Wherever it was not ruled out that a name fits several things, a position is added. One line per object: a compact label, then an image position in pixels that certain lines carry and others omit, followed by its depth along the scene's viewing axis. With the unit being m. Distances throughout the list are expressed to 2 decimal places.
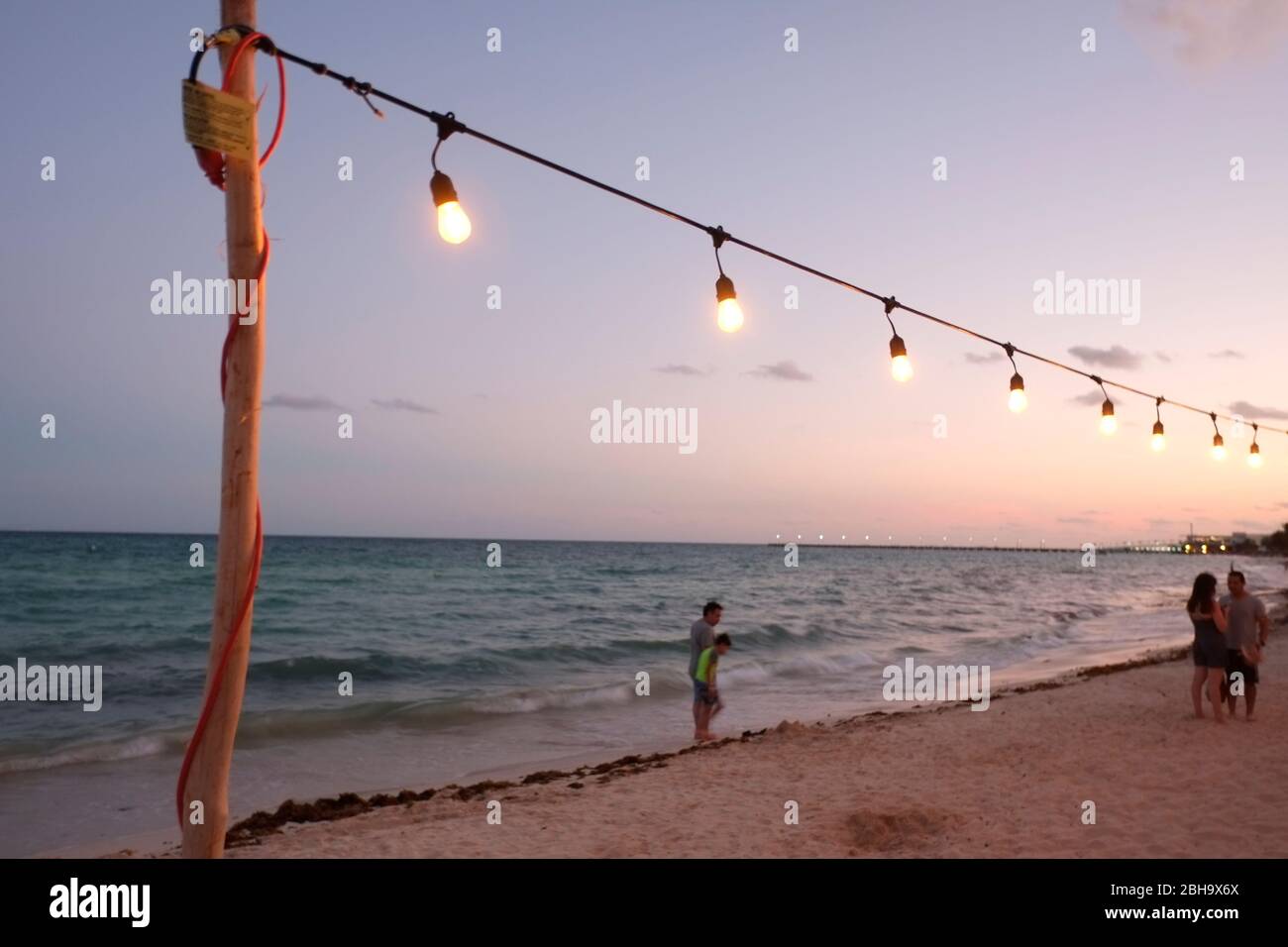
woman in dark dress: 9.27
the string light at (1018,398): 6.44
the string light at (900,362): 5.41
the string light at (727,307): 4.34
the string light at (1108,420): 7.42
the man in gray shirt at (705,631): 10.83
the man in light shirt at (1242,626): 9.43
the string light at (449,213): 3.25
